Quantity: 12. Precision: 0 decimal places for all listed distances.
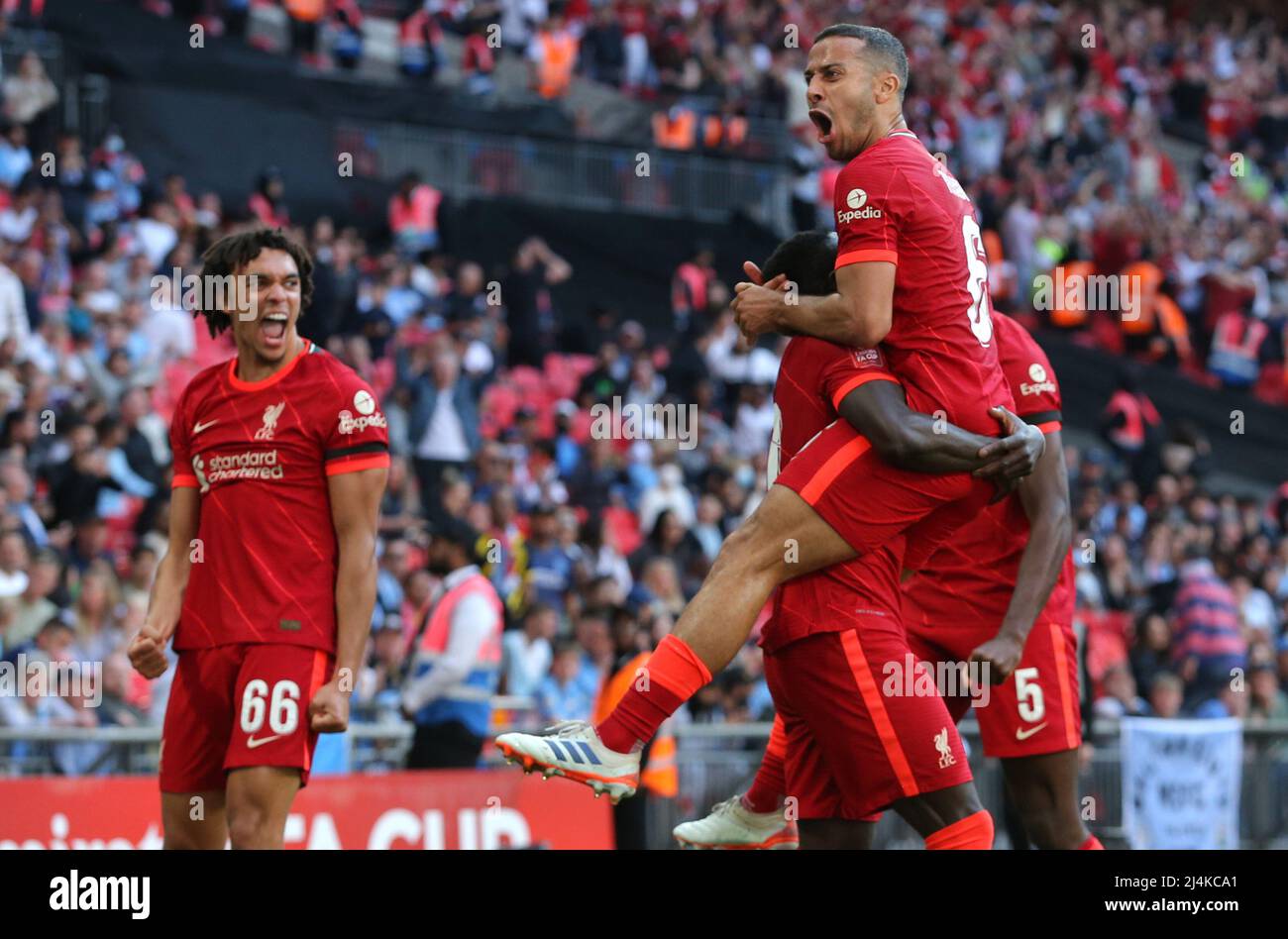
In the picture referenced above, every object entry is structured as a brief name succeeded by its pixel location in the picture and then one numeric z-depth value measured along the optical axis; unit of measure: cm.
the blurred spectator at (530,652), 1204
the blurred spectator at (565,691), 1180
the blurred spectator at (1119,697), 1362
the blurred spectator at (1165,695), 1329
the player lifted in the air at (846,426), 562
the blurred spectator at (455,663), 1002
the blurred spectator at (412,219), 1831
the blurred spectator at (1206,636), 1420
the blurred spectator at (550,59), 2178
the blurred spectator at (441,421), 1464
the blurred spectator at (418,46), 2100
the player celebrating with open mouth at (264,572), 615
